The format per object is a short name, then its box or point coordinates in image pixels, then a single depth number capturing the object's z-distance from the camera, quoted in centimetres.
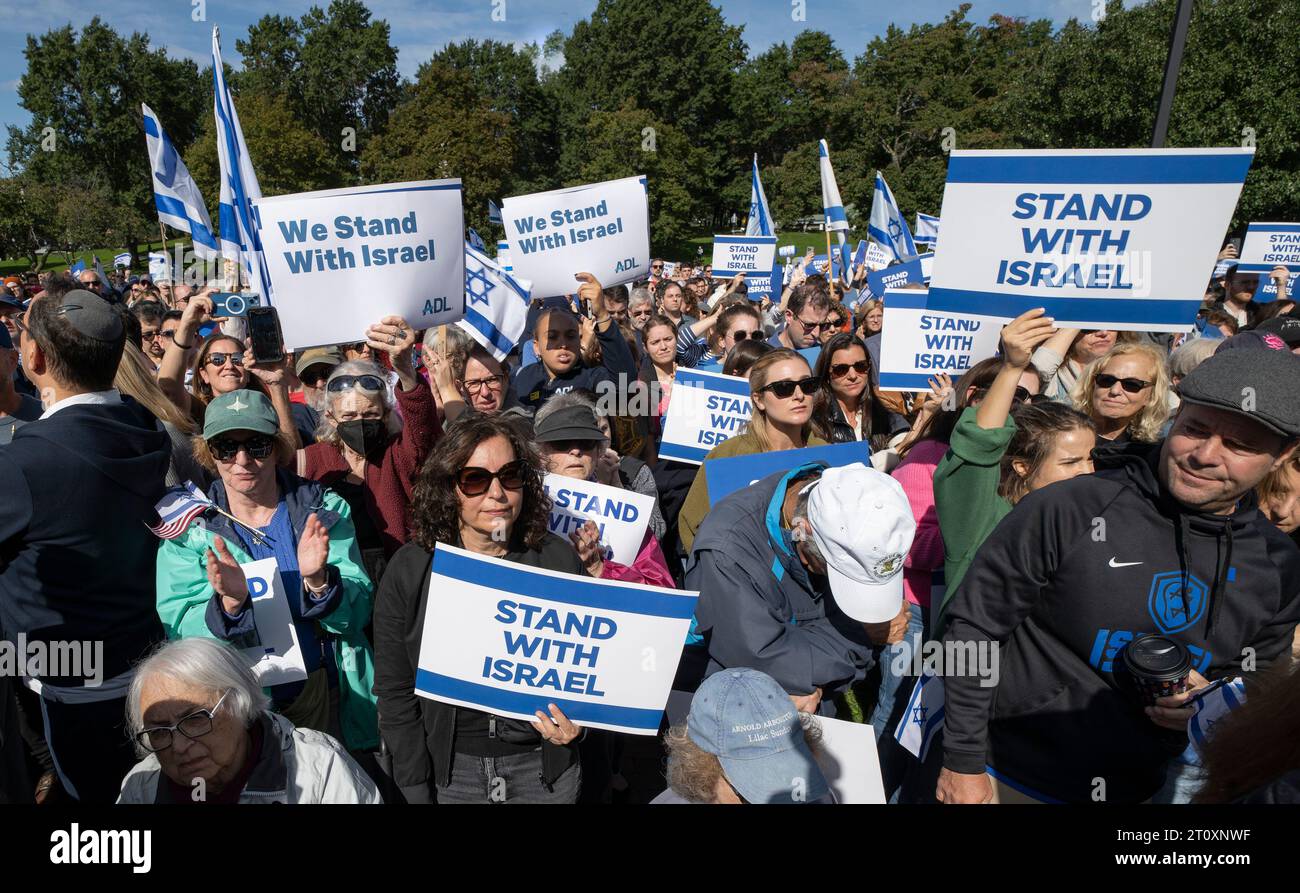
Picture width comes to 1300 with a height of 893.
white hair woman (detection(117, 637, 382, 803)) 226
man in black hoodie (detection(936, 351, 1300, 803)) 210
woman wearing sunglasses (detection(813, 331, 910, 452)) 466
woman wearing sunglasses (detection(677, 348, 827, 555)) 395
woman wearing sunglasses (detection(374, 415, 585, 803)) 269
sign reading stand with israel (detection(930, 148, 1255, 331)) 304
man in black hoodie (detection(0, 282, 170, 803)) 252
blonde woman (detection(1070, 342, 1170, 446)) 426
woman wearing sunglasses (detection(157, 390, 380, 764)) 276
